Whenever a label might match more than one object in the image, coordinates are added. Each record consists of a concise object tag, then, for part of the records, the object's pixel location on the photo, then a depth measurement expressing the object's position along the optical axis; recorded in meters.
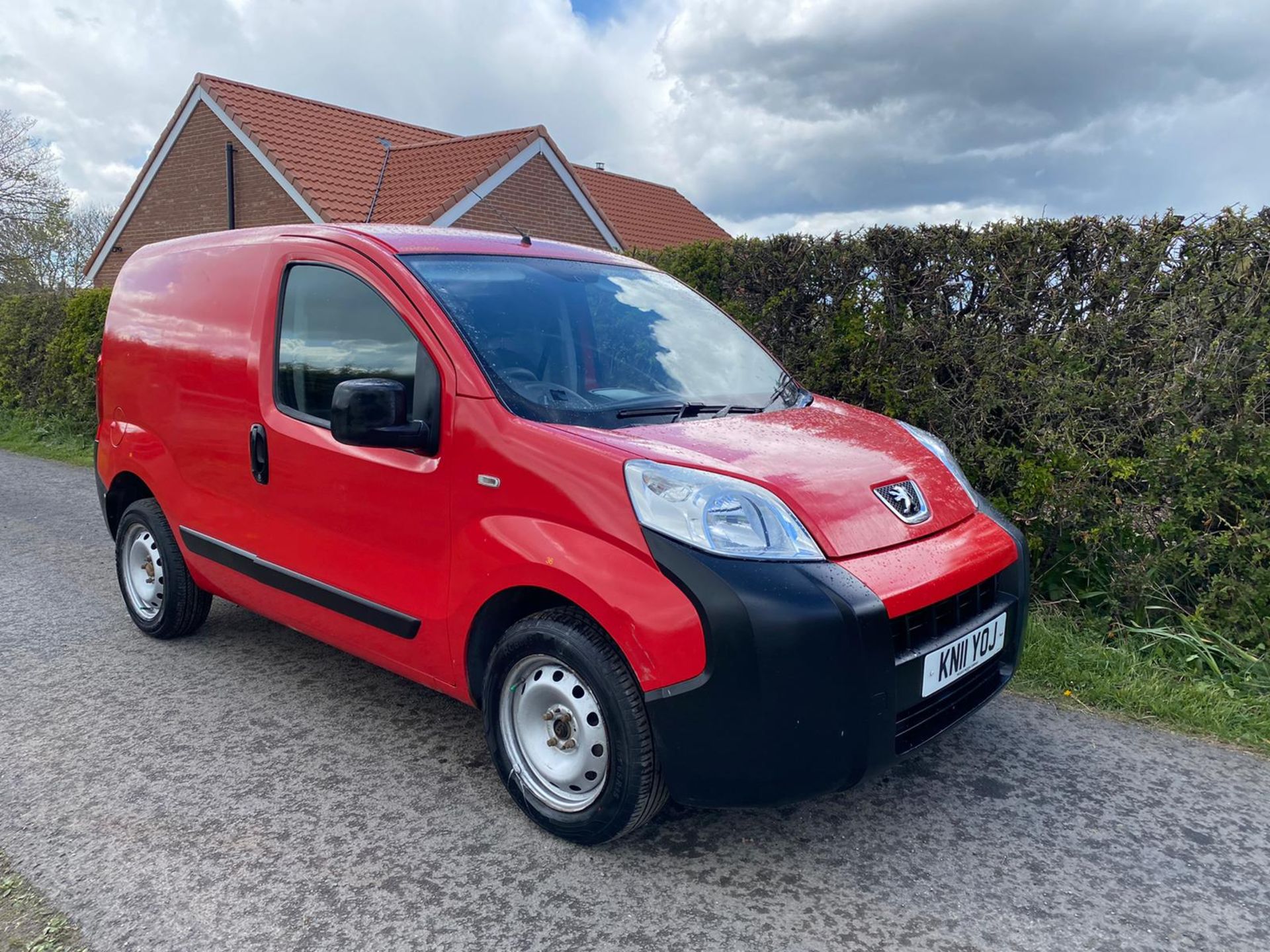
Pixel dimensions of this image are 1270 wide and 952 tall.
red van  2.37
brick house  18.39
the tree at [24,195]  30.23
